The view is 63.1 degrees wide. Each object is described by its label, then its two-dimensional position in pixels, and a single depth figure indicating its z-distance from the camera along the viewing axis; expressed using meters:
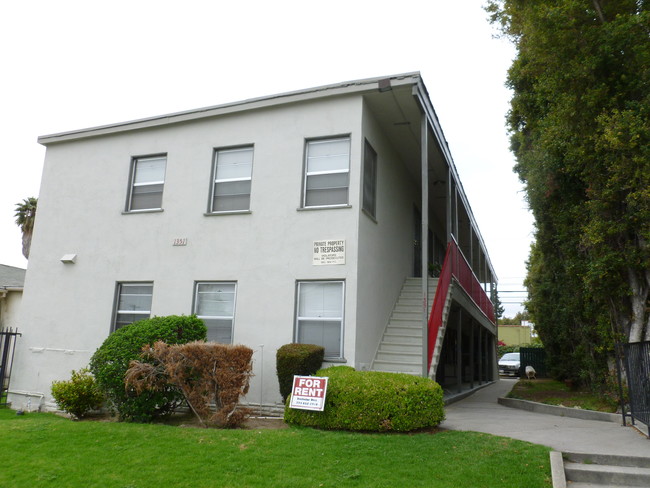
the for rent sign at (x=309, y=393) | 7.98
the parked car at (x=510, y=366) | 34.38
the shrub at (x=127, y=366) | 8.73
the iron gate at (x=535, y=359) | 28.30
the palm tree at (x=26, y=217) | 29.02
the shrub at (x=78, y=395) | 9.66
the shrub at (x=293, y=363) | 9.38
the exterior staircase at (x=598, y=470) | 5.98
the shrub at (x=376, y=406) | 7.74
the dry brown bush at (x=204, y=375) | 8.30
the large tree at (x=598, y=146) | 9.41
